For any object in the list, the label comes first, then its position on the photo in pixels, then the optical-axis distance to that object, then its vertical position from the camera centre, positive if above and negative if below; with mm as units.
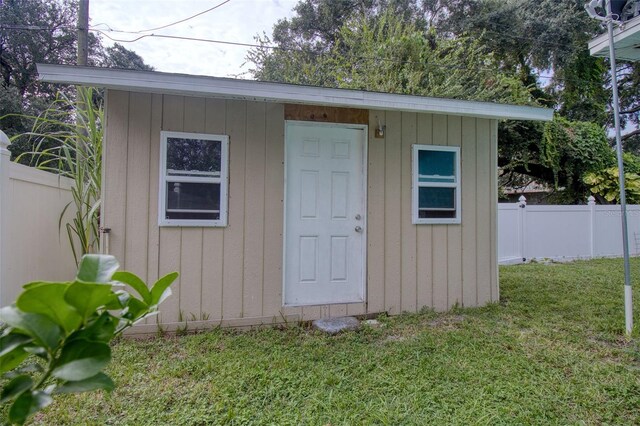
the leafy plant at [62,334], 414 -139
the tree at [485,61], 8383 +4645
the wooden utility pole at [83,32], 5523 +2907
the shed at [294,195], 3129 +276
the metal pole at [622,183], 3031 +362
